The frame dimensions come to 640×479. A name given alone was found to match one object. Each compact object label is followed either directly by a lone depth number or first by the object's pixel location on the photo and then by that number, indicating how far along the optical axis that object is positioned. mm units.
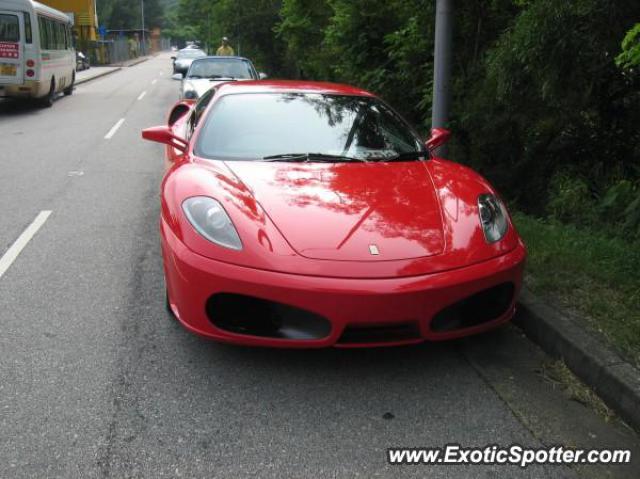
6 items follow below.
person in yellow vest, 16969
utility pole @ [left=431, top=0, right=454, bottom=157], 5918
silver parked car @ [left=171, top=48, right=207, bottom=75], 36384
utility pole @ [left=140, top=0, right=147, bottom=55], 85406
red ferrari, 2889
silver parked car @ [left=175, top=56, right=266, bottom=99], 12508
